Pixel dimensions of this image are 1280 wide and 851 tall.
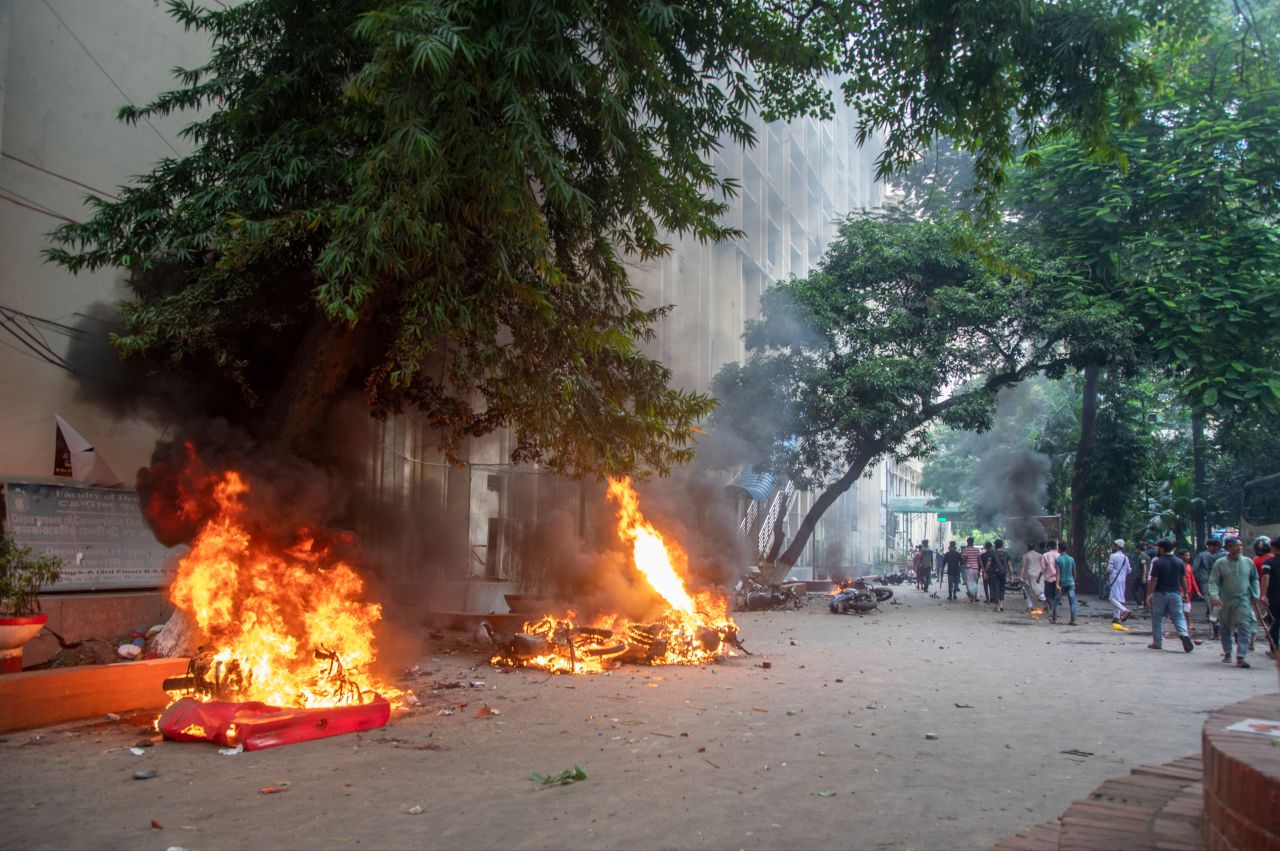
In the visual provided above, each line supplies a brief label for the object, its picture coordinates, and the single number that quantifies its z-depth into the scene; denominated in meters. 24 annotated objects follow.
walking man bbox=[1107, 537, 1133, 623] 16.62
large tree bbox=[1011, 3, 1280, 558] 15.30
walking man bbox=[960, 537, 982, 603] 26.23
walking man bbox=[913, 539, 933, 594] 33.02
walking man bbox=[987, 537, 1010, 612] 23.62
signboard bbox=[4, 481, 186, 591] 9.38
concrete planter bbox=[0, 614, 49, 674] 7.41
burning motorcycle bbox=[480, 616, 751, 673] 11.34
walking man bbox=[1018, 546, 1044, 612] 20.64
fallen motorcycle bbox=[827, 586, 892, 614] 20.83
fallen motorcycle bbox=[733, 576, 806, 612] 21.19
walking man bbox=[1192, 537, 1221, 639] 14.59
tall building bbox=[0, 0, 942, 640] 9.85
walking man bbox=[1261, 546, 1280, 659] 11.47
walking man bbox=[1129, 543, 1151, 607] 21.95
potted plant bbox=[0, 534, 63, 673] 7.45
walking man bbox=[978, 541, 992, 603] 23.94
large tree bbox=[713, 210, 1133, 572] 19.55
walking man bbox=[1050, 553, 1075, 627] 18.89
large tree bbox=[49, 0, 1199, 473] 6.74
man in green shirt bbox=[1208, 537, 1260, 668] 11.88
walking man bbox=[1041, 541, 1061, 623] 19.11
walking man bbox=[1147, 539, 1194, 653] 13.30
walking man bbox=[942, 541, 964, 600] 26.67
